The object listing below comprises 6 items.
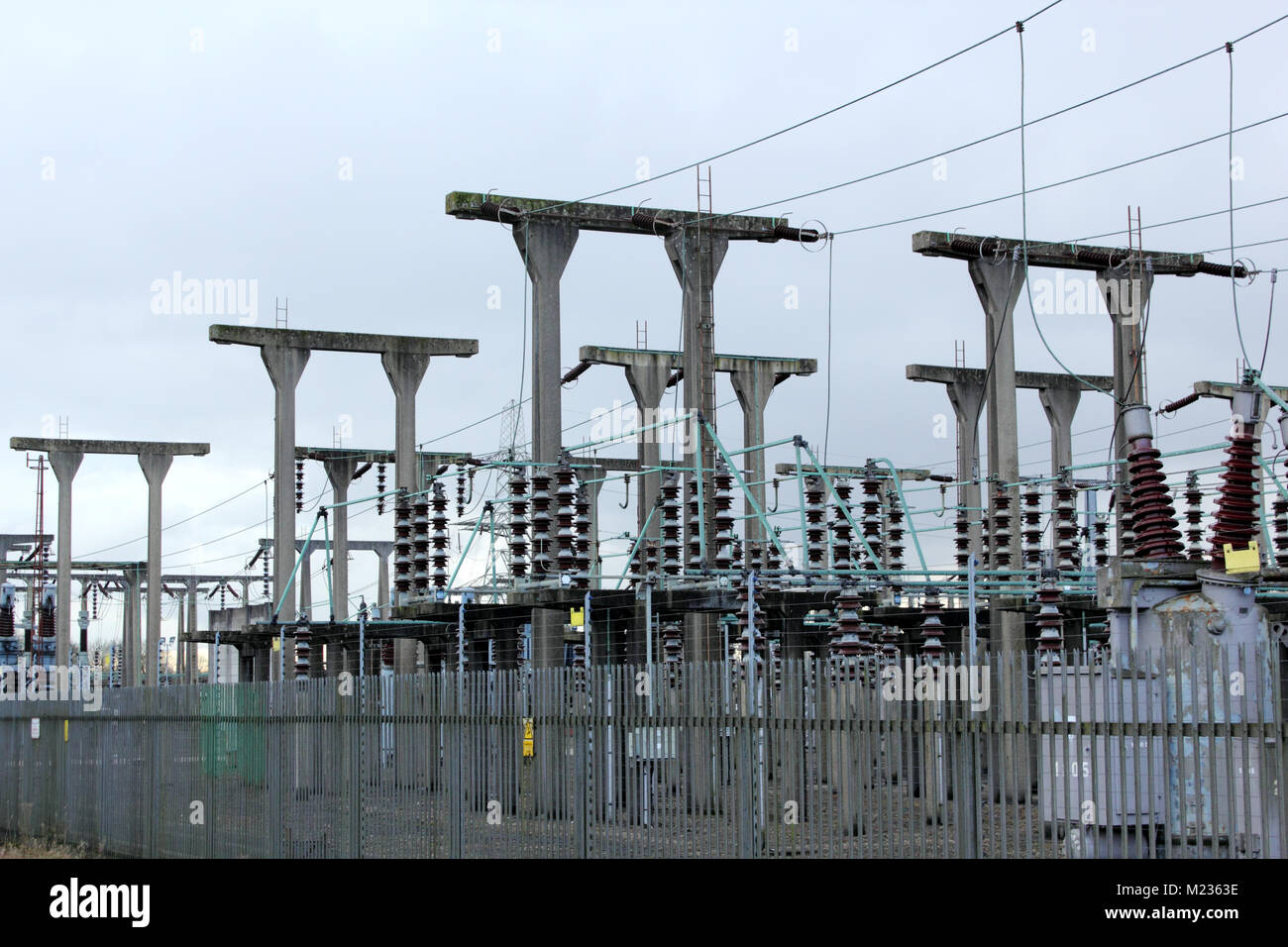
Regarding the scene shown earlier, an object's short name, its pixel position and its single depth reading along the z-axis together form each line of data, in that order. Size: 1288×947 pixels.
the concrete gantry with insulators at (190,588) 47.28
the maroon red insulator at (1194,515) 26.58
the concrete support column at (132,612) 57.41
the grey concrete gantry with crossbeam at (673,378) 32.75
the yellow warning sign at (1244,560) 12.67
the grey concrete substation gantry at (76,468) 42.91
